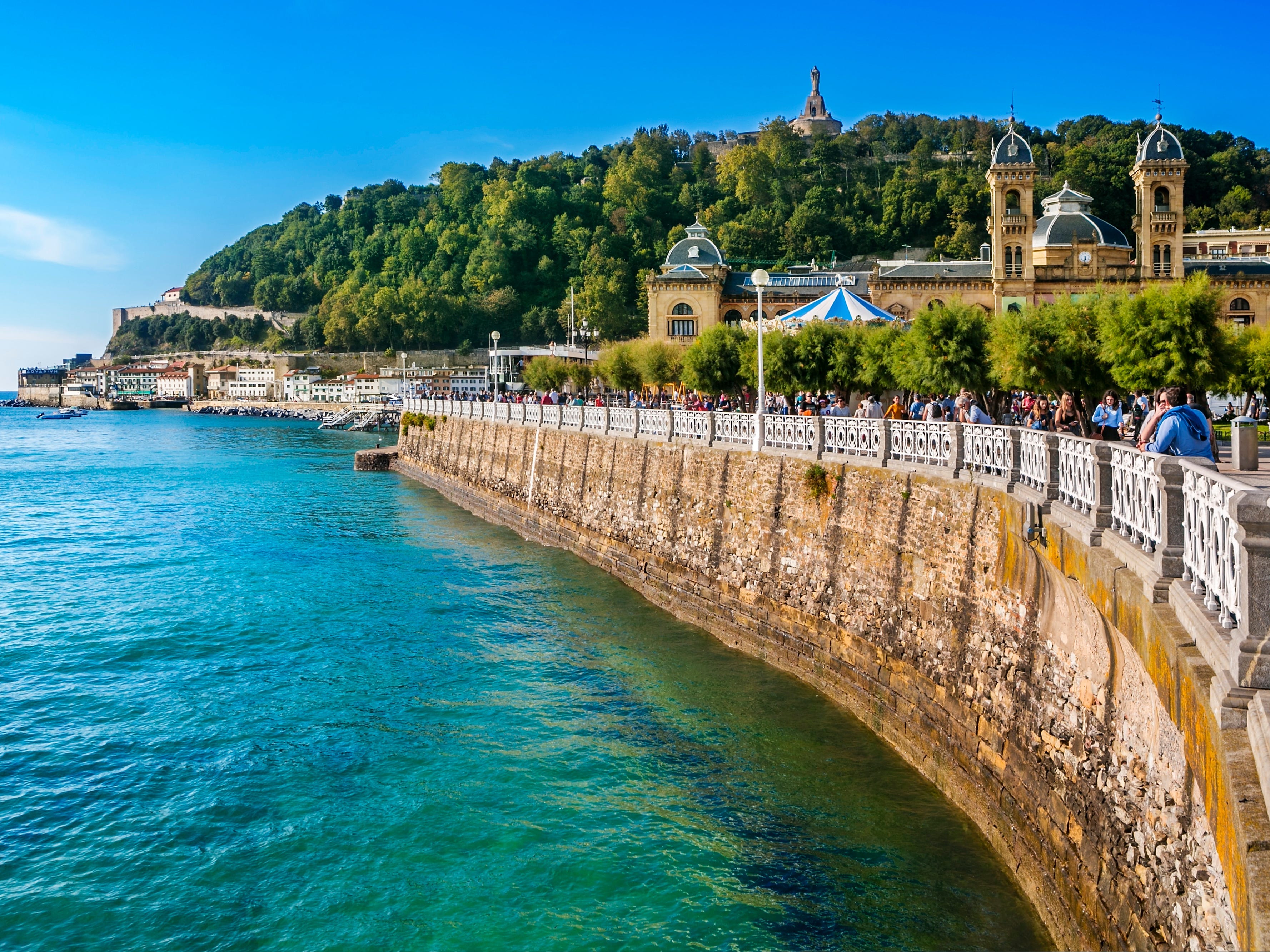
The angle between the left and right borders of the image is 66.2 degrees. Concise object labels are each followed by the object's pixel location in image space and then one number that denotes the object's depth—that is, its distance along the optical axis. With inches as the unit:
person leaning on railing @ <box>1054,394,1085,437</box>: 601.6
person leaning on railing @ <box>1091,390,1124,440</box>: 652.7
